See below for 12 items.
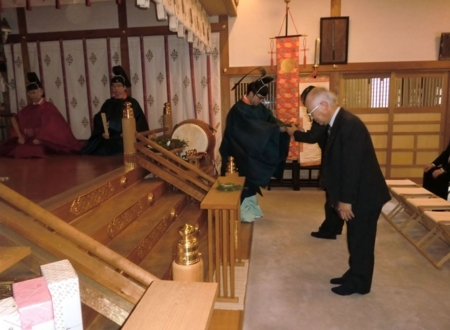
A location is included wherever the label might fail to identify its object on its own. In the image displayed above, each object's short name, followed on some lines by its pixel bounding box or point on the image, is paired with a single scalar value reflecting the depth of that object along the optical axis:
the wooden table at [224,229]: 2.47
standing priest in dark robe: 4.23
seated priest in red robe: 5.12
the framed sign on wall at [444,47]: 5.70
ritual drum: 5.41
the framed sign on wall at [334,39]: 5.81
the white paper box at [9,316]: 0.95
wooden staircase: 1.79
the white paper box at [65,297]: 1.06
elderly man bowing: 2.62
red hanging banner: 5.75
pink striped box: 0.98
